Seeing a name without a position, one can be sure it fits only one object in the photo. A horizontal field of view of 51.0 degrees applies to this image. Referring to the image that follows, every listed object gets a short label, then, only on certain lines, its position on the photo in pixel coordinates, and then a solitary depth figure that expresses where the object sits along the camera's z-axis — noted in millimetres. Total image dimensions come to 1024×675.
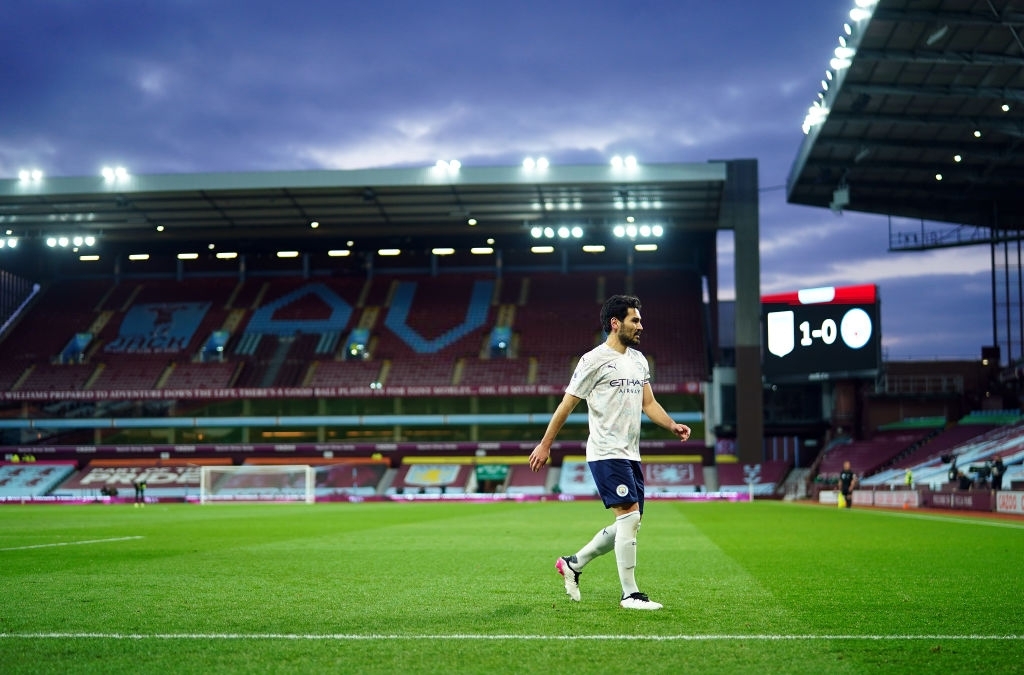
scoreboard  40969
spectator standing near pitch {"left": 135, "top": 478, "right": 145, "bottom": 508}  46500
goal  50750
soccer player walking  7664
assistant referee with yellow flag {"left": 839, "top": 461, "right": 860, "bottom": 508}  35500
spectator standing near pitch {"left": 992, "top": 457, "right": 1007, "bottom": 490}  30766
